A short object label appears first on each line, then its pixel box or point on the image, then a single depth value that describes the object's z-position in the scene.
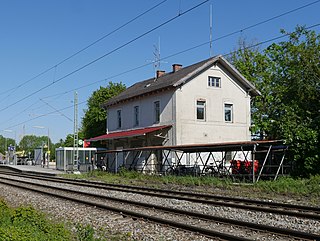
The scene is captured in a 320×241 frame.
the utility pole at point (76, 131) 43.37
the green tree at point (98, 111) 62.94
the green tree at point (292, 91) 24.95
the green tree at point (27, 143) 191.12
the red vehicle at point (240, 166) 28.80
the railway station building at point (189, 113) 36.78
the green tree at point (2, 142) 187.70
